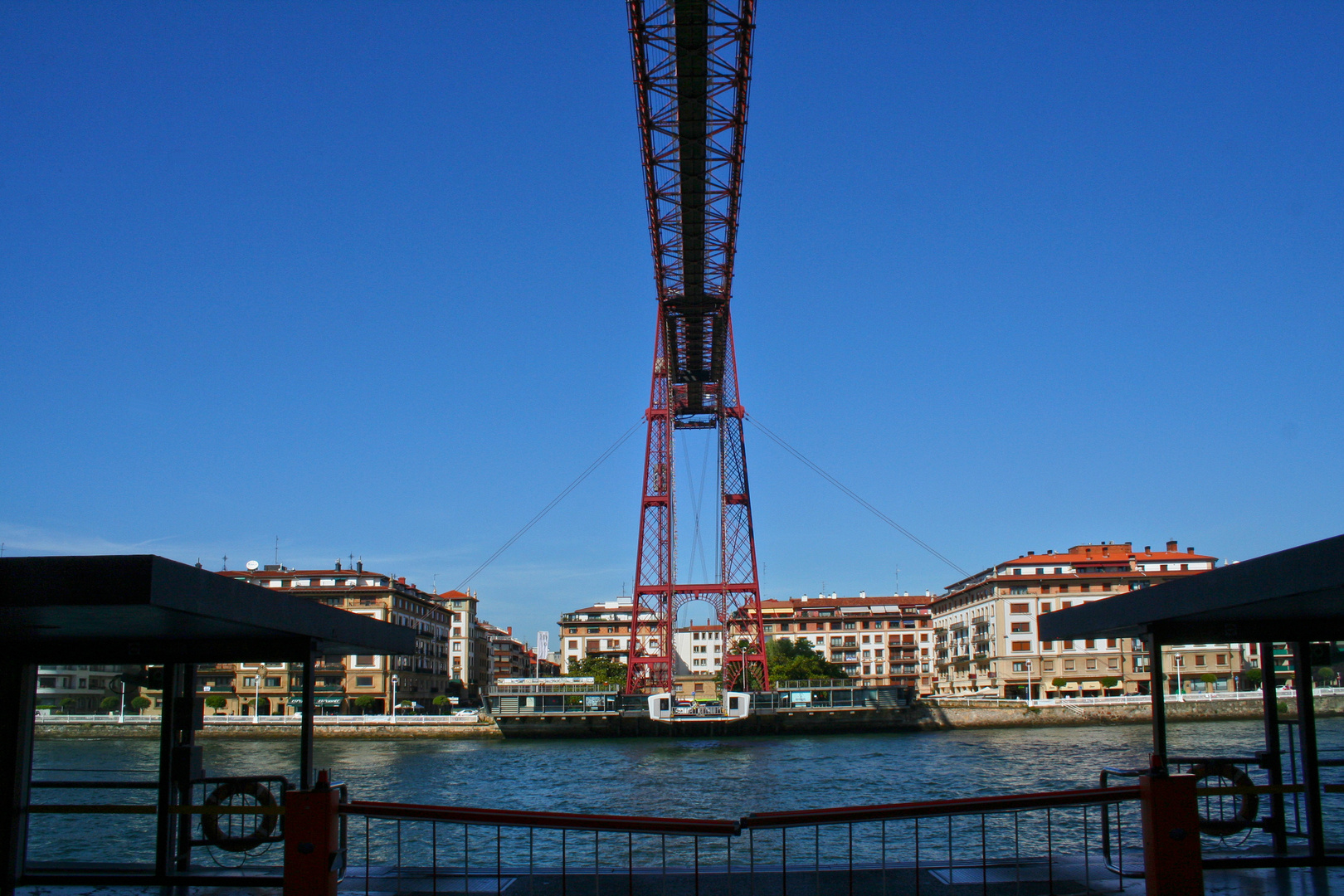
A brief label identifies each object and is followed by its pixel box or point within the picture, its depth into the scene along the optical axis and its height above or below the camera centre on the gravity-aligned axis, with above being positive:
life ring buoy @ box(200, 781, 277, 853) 7.77 -1.41
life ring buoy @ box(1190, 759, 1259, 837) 7.93 -1.32
